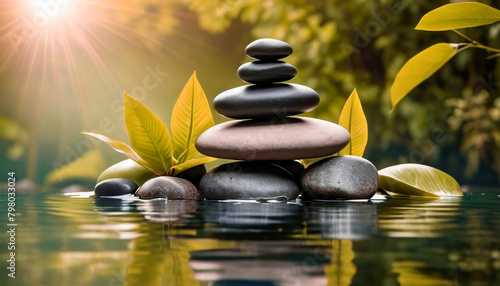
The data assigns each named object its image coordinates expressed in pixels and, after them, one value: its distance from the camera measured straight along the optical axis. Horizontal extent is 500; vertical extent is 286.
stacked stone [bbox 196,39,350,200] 2.26
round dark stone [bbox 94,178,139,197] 2.48
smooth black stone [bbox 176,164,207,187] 2.64
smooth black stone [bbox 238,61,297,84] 2.39
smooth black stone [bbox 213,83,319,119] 2.35
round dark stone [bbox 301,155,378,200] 2.19
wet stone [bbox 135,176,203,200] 2.27
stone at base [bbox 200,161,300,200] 2.23
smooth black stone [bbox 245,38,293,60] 2.40
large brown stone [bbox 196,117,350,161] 2.27
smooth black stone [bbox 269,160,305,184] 2.54
